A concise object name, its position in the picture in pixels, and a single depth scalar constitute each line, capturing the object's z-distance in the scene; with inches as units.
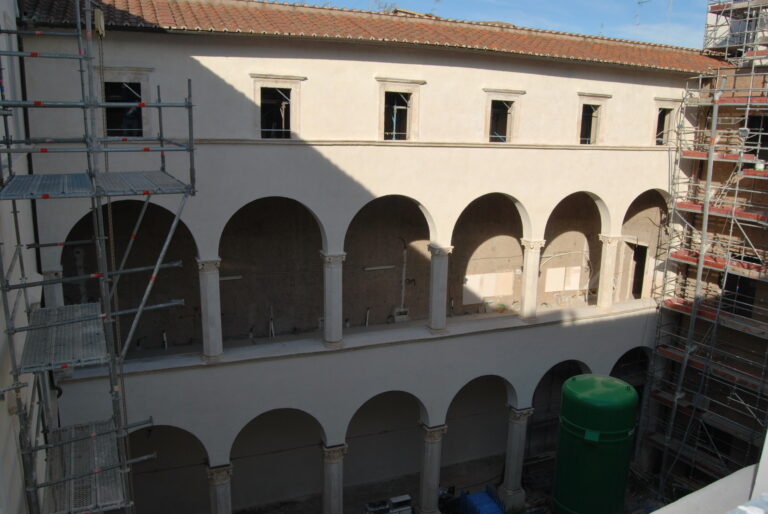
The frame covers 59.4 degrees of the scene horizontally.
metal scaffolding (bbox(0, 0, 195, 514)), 304.5
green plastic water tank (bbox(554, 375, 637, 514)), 620.4
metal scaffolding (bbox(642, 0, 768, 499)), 700.0
